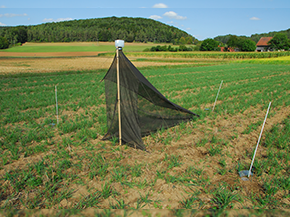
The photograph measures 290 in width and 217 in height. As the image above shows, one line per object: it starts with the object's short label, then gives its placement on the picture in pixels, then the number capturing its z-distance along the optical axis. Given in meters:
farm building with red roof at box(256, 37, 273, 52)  95.41
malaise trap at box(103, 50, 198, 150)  4.87
